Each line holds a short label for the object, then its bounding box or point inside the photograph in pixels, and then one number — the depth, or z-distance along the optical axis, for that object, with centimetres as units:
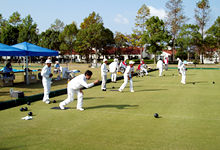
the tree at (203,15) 5294
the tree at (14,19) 7025
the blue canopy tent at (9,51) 1288
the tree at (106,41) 5475
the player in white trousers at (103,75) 1216
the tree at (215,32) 5226
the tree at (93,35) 5306
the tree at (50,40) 6131
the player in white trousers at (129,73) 1091
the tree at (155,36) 5088
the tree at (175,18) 5419
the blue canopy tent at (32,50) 1427
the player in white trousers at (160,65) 2027
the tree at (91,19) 6119
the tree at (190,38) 5169
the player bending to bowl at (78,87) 685
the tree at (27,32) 6084
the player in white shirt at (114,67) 1523
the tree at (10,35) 6184
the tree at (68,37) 5978
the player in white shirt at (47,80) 849
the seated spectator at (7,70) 1369
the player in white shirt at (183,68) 1400
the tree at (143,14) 5638
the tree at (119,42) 6862
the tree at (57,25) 7238
